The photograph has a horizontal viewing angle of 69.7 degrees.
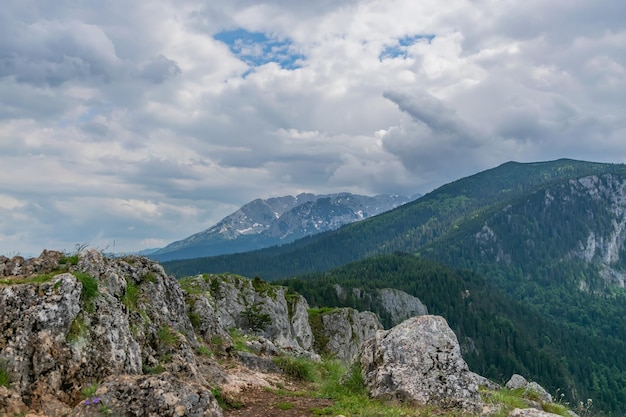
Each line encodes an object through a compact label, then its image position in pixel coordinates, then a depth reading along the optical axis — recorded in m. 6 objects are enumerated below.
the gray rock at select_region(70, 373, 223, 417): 11.15
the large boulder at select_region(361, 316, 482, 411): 15.98
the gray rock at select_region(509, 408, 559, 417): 12.77
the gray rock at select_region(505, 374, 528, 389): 30.17
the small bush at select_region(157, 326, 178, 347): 17.34
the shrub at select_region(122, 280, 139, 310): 16.41
